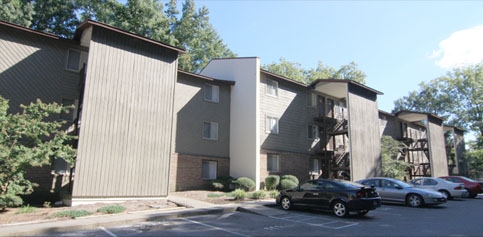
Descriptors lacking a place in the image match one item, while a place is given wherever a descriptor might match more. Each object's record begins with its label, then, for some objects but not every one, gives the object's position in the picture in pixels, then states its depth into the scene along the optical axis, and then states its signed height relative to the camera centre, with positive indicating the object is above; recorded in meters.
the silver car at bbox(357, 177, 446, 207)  16.19 -0.73
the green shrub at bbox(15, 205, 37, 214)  12.78 -1.46
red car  22.89 -0.33
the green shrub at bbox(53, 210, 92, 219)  12.06 -1.48
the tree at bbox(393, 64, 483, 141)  48.84 +12.20
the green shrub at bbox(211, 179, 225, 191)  21.06 -0.65
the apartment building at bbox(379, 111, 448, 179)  36.00 +4.22
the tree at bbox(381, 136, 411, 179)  30.47 +1.49
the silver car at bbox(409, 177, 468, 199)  20.92 -0.45
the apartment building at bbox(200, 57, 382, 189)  23.55 +3.81
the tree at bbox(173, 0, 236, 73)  37.75 +15.40
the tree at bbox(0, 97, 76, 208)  12.42 +0.87
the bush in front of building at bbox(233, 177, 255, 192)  20.98 -0.55
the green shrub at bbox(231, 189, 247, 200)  17.06 -1.00
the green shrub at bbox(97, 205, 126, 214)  13.05 -1.41
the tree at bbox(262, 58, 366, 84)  48.88 +15.27
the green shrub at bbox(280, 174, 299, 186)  23.26 -0.15
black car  12.42 -0.75
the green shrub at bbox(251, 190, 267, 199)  17.83 -1.02
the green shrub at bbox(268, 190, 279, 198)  18.97 -1.02
